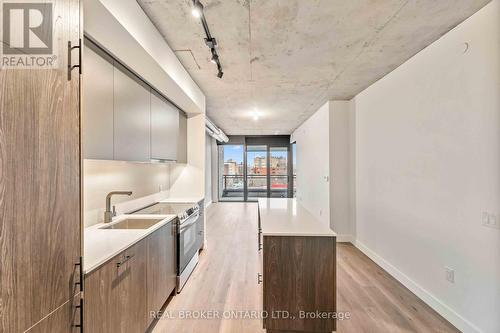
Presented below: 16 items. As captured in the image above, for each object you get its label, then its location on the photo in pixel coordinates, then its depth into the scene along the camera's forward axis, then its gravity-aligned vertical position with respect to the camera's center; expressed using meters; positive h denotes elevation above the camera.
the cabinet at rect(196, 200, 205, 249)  3.45 -0.97
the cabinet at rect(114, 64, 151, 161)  1.97 +0.52
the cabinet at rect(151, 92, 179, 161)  2.69 +0.55
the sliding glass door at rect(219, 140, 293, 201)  9.45 +0.08
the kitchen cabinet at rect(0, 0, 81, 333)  0.83 -0.07
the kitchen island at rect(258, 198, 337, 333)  1.89 -0.97
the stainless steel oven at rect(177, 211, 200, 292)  2.62 -1.03
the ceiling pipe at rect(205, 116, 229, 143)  5.62 +1.11
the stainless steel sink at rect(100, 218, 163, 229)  2.38 -0.59
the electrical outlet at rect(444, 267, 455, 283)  2.14 -1.05
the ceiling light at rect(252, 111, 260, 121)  5.48 +1.39
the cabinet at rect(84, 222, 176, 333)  1.32 -0.87
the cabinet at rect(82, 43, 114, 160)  1.59 +0.51
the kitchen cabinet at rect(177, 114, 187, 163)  3.61 +0.48
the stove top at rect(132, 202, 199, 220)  2.72 -0.53
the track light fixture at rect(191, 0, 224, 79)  1.65 +1.26
